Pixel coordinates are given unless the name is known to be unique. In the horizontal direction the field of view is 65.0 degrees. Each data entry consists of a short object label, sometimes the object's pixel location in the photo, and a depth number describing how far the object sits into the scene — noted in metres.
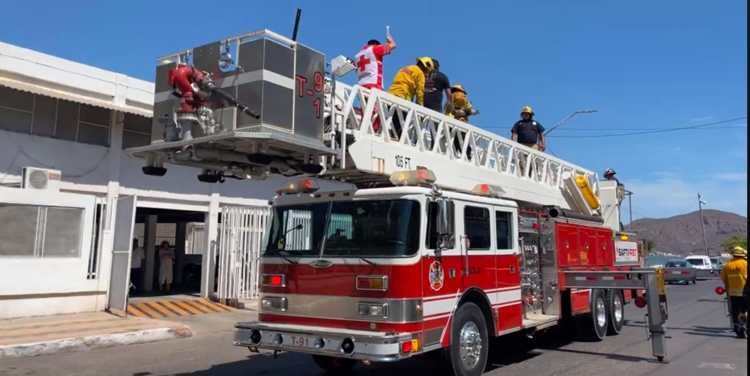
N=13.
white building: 11.51
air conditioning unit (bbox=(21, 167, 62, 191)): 11.43
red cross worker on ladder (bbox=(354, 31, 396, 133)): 7.31
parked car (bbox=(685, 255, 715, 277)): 31.12
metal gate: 14.61
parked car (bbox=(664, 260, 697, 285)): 29.36
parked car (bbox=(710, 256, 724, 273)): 35.88
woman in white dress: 17.38
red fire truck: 5.50
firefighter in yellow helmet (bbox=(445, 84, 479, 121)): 9.25
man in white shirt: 18.21
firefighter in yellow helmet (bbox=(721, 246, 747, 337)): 10.47
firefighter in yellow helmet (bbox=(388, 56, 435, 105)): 7.91
